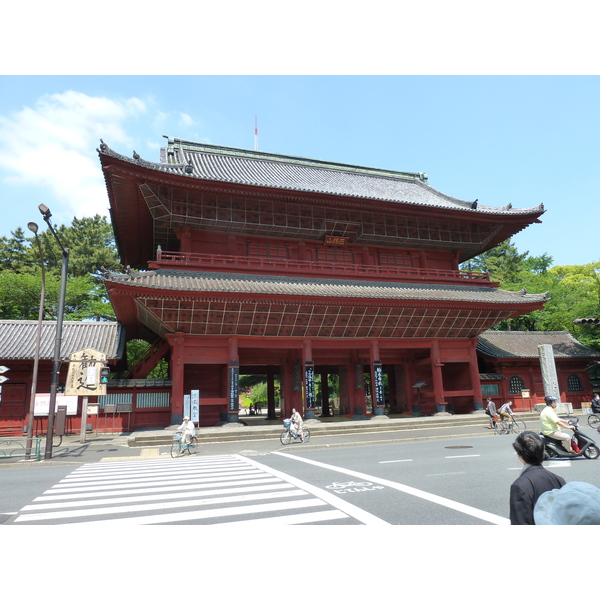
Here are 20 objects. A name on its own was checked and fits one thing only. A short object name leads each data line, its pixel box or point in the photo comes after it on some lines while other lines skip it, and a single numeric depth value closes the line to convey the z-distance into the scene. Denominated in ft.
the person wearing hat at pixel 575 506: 8.70
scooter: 35.60
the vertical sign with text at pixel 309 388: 77.45
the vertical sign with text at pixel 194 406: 70.95
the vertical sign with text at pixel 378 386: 81.35
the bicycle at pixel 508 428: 64.69
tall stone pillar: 95.04
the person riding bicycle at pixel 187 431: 52.80
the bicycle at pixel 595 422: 62.76
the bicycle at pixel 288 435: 59.92
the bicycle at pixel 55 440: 61.21
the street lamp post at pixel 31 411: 48.57
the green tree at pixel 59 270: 109.09
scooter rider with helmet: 34.83
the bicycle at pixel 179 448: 52.48
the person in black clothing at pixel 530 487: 11.88
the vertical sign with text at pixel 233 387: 72.79
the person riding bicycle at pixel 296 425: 60.49
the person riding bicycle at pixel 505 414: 64.69
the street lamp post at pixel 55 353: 49.98
